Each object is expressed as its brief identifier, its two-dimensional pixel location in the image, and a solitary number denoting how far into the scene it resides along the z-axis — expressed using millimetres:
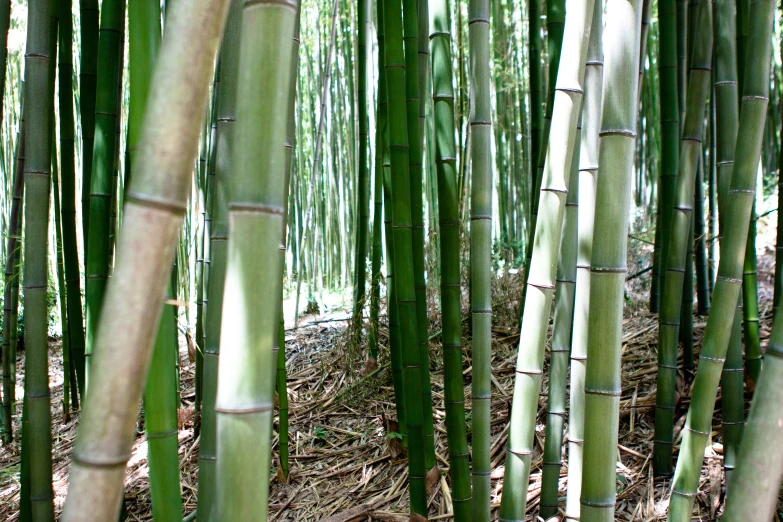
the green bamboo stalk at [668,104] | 1779
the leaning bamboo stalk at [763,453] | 589
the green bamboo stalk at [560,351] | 1383
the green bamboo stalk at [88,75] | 1377
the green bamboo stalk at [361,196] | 2348
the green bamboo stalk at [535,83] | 2164
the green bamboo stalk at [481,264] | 1248
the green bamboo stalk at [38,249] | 1202
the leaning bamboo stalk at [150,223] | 494
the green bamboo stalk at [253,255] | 561
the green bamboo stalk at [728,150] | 1419
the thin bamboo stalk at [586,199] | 1038
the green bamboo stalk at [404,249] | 1384
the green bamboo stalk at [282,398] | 1581
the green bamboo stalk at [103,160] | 1096
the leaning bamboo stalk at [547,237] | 940
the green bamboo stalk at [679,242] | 1449
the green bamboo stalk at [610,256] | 904
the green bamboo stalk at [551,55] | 1688
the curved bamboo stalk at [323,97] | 2445
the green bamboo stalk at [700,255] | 2324
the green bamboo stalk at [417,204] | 1542
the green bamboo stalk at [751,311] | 1739
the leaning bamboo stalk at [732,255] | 1119
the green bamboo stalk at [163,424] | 806
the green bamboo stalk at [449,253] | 1362
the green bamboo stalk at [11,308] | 1936
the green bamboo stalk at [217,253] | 904
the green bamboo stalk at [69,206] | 1628
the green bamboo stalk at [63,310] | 2240
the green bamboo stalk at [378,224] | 1944
